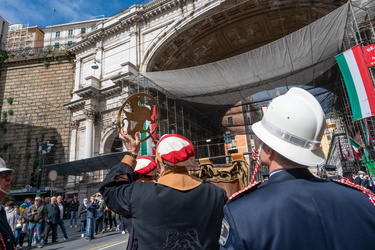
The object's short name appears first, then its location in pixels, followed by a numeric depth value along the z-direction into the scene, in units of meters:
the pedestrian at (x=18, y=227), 8.90
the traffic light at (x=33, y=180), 15.51
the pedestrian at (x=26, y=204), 11.88
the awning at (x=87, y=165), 17.31
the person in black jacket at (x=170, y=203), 1.91
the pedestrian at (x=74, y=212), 15.26
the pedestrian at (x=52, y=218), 9.86
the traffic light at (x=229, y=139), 22.64
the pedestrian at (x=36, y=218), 9.37
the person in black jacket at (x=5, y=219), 2.04
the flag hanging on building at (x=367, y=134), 10.18
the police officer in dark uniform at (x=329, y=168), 7.59
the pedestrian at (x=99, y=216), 11.60
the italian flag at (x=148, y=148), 15.04
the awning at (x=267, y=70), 11.66
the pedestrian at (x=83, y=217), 11.47
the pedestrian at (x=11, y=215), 8.41
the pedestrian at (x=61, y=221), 10.34
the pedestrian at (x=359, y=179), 10.19
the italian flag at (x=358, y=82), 9.11
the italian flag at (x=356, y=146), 12.07
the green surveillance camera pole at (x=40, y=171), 15.52
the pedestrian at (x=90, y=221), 9.89
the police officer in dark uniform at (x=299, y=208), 1.02
